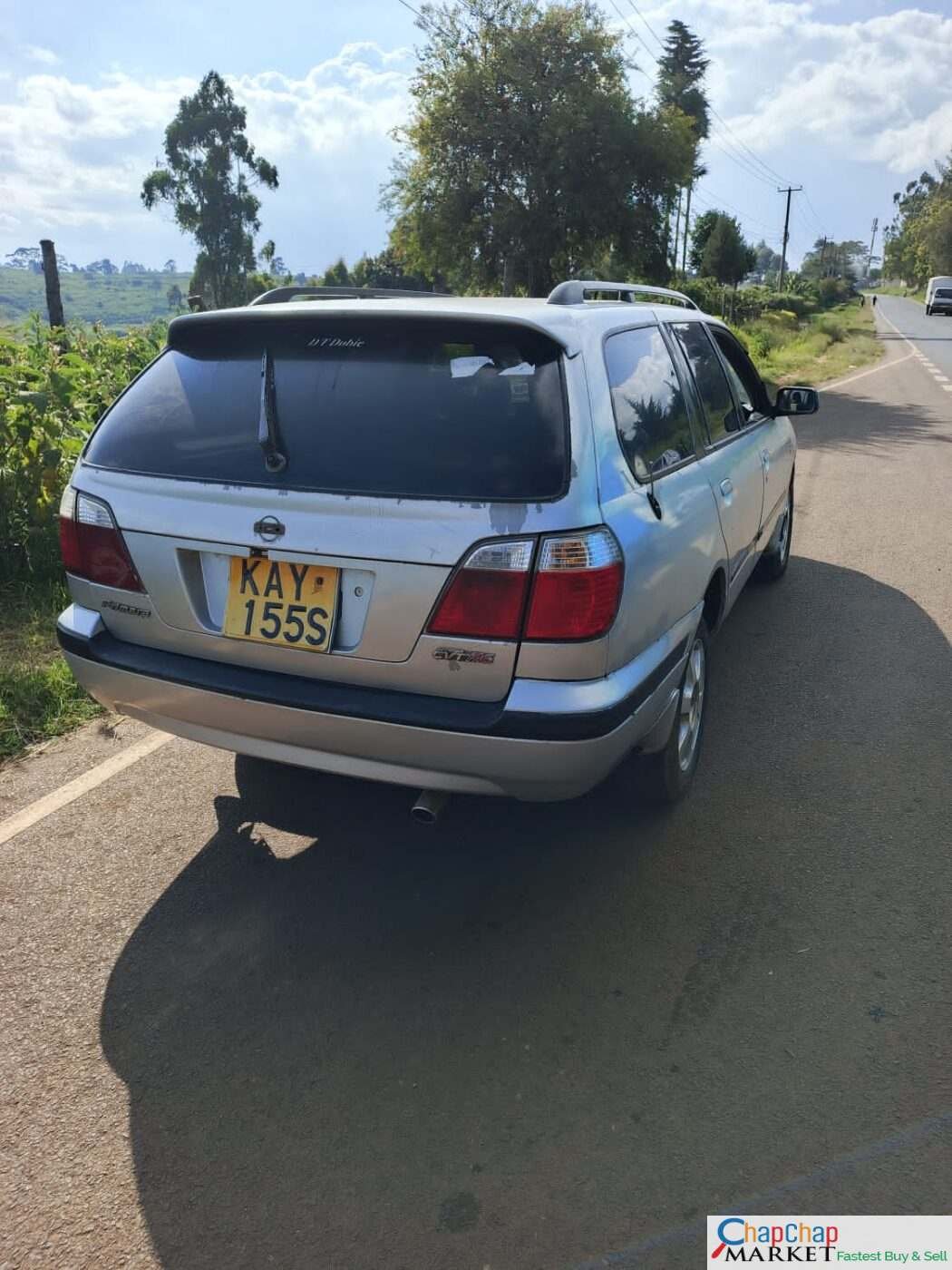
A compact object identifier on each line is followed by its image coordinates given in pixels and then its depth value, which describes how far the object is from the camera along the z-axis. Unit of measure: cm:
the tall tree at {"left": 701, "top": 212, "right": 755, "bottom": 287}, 6031
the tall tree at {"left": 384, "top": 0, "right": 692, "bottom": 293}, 1848
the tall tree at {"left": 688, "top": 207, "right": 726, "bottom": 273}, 6456
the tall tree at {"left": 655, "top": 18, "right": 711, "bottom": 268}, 5094
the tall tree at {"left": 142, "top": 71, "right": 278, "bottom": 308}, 5278
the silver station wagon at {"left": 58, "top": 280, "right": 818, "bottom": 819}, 249
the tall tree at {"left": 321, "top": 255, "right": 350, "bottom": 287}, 7443
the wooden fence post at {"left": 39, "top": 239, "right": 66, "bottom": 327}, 1085
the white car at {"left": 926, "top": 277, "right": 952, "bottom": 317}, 5800
